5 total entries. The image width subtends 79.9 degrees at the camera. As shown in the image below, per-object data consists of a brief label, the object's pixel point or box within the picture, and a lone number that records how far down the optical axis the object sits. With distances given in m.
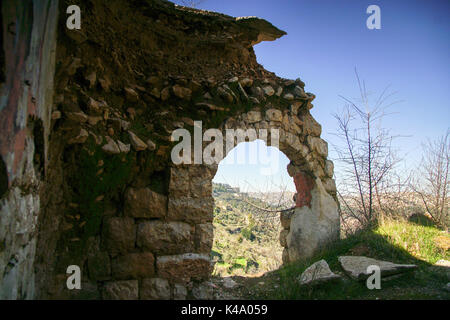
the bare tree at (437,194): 5.18
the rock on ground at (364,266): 2.94
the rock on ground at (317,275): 2.93
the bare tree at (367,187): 5.26
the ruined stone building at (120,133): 1.40
